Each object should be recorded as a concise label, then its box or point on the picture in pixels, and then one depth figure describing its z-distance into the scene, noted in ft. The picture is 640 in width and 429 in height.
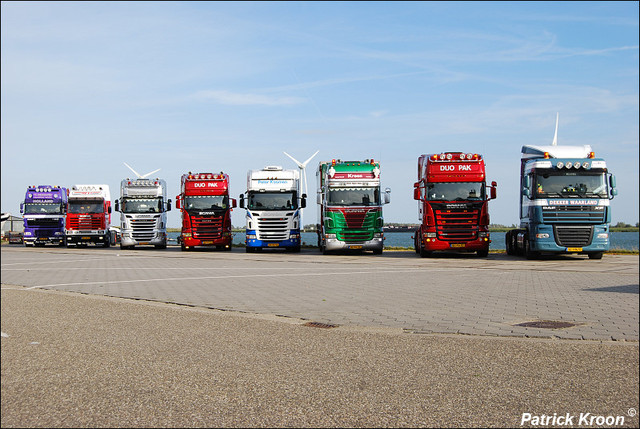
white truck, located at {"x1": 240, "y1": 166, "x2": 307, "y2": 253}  107.76
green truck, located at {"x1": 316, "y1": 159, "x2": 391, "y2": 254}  98.12
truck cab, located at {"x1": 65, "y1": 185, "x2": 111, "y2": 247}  136.46
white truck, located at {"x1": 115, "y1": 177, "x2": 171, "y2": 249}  124.47
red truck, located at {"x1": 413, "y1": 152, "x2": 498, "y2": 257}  87.51
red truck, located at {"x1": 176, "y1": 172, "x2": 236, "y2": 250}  115.55
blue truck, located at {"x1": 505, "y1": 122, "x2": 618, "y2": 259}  75.61
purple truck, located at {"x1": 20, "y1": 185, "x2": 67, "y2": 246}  105.40
